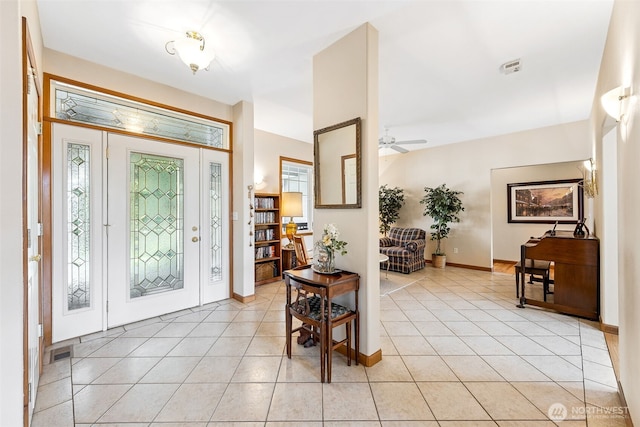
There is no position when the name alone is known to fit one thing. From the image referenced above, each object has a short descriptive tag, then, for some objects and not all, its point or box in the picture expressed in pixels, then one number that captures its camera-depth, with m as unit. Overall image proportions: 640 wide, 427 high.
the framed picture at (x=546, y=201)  5.58
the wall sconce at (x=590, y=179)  3.26
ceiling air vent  2.74
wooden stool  3.70
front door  2.89
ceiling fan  4.54
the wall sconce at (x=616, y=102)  1.72
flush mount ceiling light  2.09
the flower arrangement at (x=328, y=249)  2.20
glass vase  2.22
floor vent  2.29
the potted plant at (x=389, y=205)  6.50
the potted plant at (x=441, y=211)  5.65
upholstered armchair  5.36
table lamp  5.02
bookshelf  4.68
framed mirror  2.22
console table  1.96
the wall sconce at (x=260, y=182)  4.95
